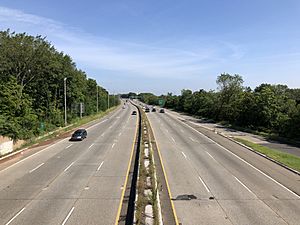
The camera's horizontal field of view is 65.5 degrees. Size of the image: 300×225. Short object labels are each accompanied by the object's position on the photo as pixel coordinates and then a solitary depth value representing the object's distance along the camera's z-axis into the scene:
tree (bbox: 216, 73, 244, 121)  60.11
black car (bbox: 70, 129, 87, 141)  29.63
